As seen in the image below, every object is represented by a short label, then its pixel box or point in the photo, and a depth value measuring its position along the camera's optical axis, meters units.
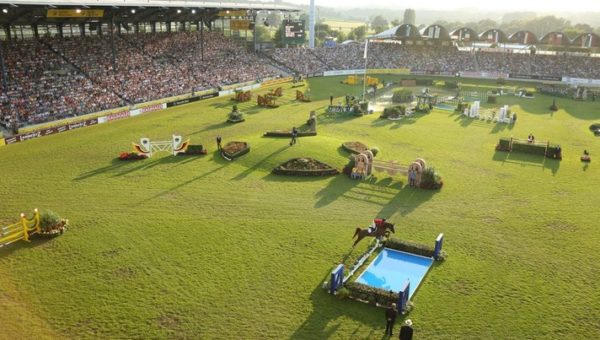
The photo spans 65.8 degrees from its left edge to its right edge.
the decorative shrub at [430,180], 27.20
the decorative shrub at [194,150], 33.50
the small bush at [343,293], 16.70
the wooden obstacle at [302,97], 55.22
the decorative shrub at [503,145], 35.25
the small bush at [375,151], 33.43
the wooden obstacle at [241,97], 54.59
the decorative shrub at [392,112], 46.31
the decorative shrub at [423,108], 49.84
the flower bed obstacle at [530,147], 33.53
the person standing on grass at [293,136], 34.47
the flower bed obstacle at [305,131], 36.94
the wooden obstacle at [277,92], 57.06
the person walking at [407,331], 13.38
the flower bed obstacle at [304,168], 29.38
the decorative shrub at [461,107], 50.31
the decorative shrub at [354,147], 33.53
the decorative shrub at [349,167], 29.41
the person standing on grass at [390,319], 14.35
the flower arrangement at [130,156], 32.11
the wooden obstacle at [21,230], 20.30
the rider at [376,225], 20.08
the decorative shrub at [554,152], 33.31
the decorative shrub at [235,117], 43.78
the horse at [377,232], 20.00
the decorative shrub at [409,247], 19.59
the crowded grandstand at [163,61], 45.09
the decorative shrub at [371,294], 16.12
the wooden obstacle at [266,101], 52.03
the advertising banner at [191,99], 52.12
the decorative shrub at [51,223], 20.98
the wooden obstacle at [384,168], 27.34
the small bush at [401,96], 55.69
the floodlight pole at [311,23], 87.66
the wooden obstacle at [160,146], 32.59
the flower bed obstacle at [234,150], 32.50
